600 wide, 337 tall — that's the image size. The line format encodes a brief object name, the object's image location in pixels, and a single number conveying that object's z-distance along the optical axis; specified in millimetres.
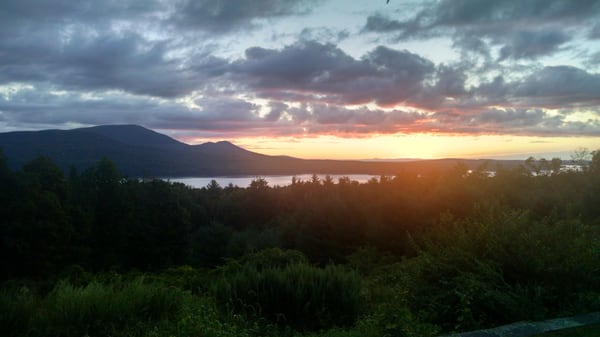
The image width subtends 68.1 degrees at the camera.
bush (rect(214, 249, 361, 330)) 5957
